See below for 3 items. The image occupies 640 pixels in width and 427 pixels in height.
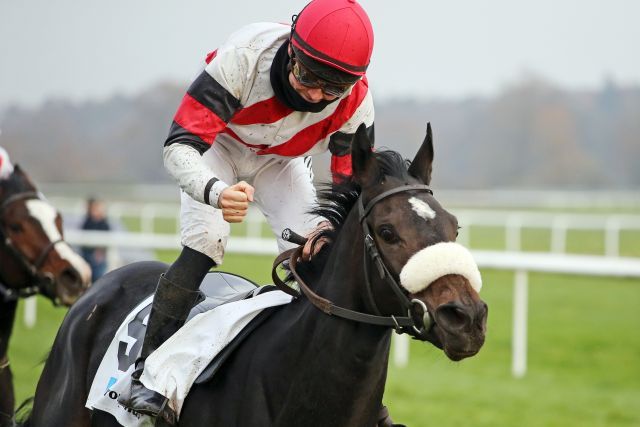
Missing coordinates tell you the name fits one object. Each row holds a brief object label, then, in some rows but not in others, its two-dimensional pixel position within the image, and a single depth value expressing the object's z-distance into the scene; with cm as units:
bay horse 1260
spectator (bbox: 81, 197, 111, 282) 2606
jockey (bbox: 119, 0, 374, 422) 691
